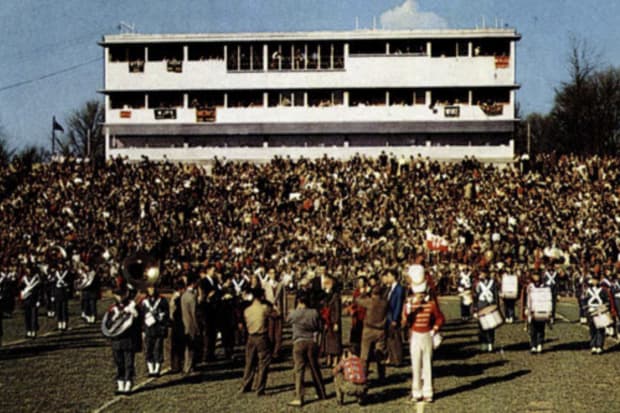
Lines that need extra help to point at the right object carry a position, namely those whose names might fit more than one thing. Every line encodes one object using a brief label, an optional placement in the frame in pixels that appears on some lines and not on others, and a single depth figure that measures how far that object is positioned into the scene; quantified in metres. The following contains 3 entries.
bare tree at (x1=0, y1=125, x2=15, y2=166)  90.62
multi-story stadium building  59.91
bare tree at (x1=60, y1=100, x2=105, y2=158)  106.81
